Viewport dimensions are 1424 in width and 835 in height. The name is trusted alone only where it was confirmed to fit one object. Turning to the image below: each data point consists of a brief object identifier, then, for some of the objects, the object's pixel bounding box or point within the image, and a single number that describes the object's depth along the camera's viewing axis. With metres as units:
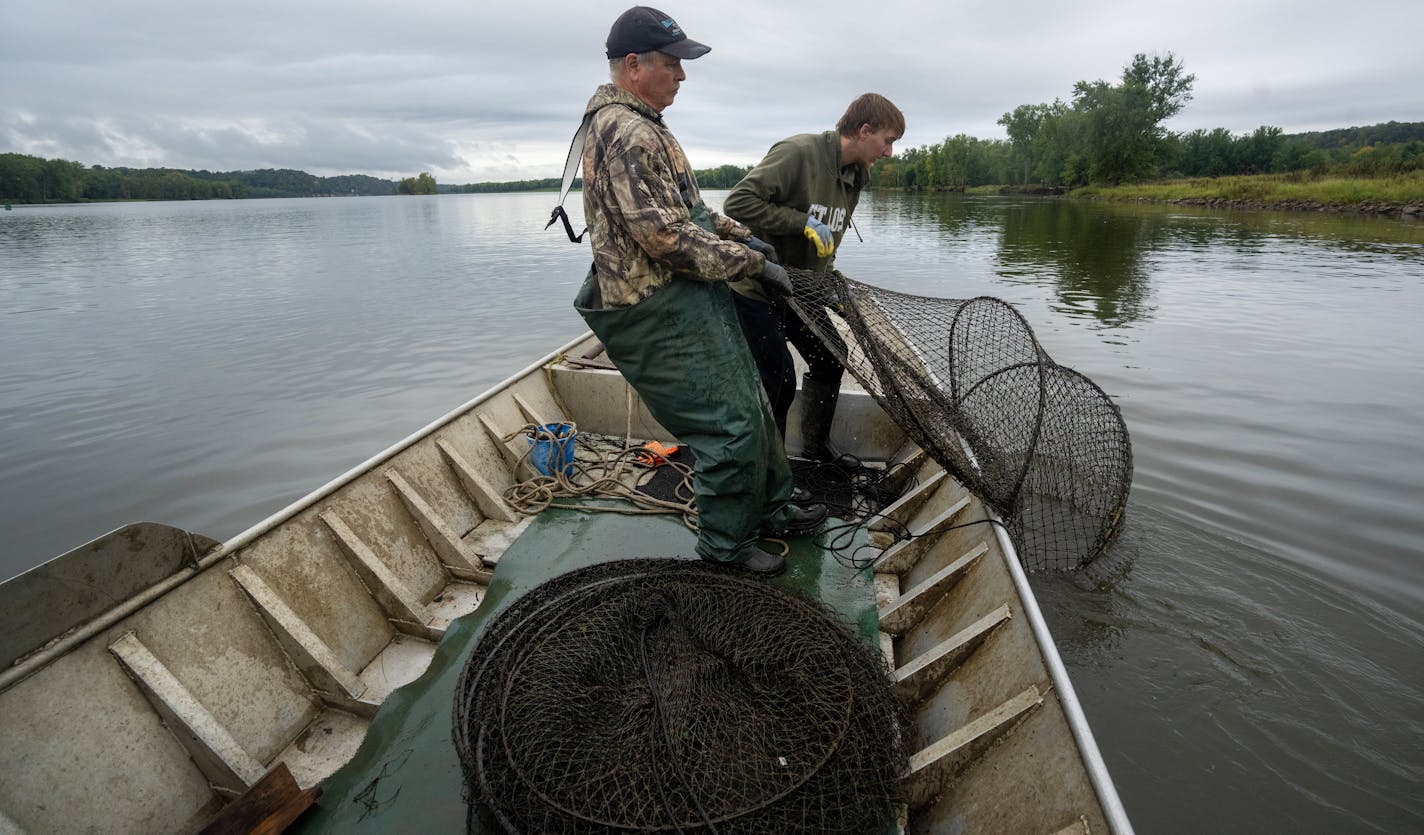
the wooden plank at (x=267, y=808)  2.02
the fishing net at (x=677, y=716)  1.82
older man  2.46
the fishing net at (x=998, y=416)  3.32
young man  3.64
